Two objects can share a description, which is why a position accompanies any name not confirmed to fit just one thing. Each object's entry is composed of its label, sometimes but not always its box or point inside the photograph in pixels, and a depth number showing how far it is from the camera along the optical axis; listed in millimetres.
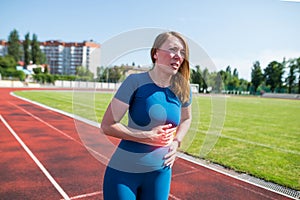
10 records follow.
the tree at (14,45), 78438
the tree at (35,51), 80312
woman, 1447
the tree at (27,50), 78750
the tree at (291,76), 70562
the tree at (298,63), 70044
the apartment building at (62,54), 124938
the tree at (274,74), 76312
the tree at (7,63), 54969
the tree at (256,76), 82575
